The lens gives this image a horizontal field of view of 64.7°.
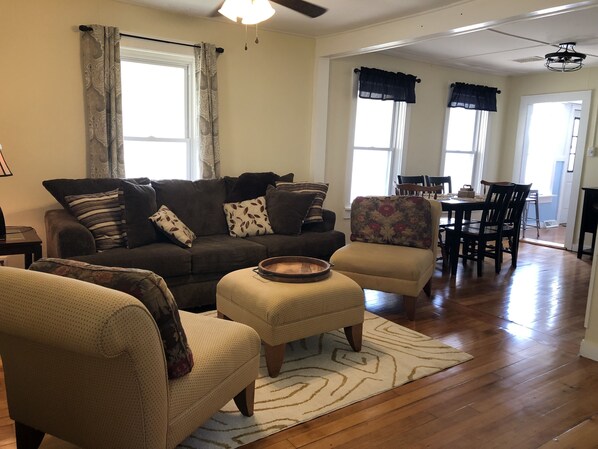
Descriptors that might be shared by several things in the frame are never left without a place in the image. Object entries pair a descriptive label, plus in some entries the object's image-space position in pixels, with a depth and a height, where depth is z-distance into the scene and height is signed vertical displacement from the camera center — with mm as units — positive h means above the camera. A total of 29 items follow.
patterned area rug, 2123 -1231
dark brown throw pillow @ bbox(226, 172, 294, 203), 4340 -351
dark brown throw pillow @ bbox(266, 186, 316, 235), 4148 -532
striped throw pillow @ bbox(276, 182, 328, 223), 4359 -375
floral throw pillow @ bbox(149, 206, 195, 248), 3564 -630
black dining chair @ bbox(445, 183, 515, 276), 4809 -747
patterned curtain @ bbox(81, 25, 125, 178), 3887 +363
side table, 2912 -653
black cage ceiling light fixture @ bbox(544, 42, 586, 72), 5012 +1109
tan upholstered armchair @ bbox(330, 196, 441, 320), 3482 -752
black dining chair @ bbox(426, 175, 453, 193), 6031 -317
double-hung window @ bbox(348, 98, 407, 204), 5887 +96
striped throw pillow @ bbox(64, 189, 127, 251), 3400 -534
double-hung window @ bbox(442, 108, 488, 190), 6770 +162
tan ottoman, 2492 -862
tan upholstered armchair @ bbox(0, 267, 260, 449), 1328 -764
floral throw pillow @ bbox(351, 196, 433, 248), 3914 -560
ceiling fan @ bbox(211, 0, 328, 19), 2742 +845
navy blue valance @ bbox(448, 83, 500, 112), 6457 +842
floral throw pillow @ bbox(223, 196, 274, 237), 4120 -618
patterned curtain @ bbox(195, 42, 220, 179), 4426 +364
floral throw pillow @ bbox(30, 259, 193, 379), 1505 -469
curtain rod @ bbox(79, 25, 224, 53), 3838 +925
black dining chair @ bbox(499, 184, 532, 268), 4945 -630
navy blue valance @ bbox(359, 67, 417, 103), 5535 +819
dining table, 4762 -537
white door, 7996 +108
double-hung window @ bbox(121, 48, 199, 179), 4285 +277
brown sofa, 3227 -726
